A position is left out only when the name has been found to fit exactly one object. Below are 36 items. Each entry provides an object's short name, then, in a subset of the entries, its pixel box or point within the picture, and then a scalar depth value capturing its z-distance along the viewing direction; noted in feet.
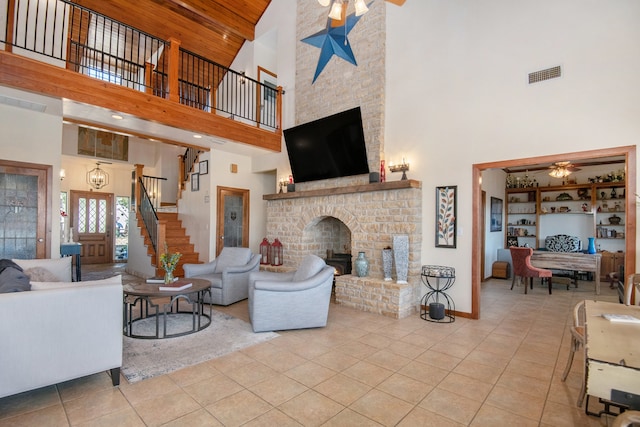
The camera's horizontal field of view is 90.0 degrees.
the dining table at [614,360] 4.45
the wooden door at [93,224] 32.48
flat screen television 18.45
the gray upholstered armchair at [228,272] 16.42
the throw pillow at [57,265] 13.19
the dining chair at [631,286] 9.59
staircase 23.44
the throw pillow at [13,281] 7.95
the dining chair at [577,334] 8.02
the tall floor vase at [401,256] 15.88
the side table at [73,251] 18.56
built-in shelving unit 24.97
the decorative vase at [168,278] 13.28
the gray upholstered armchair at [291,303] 12.66
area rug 9.66
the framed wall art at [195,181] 25.32
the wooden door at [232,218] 24.04
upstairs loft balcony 13.26
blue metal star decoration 19.62
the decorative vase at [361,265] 17.29
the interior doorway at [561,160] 11.43
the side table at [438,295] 14.85
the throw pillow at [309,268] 13.91
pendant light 32.99
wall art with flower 15.70
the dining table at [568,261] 20.71
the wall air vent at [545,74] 12.98
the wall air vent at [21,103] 14.55
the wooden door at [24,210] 16.11
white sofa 7.11
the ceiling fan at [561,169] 22.25
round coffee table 11.98
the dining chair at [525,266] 20.70
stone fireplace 16.01
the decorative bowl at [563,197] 26.91
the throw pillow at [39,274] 11.68
